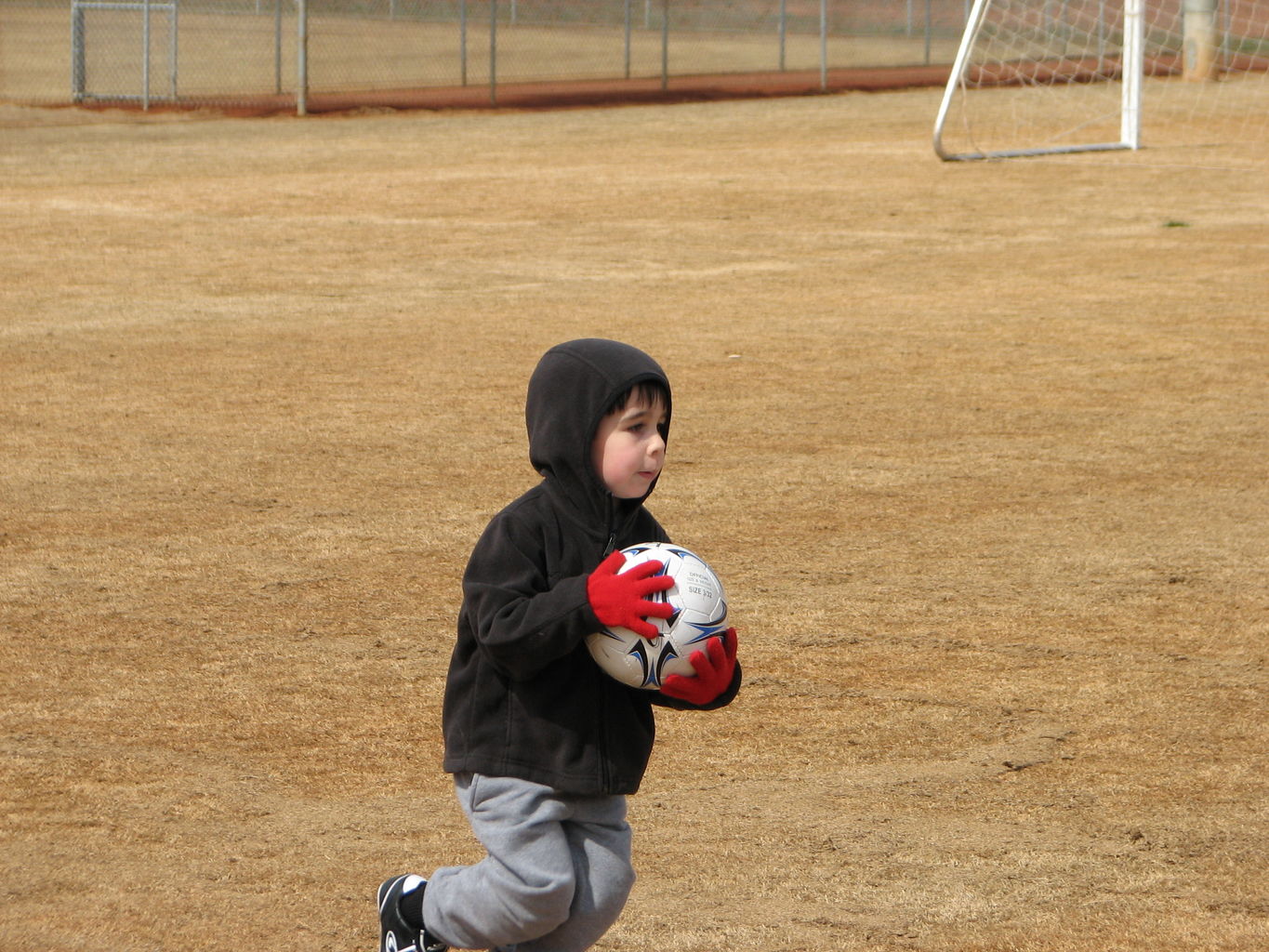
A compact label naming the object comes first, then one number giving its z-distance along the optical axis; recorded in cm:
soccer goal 2317
